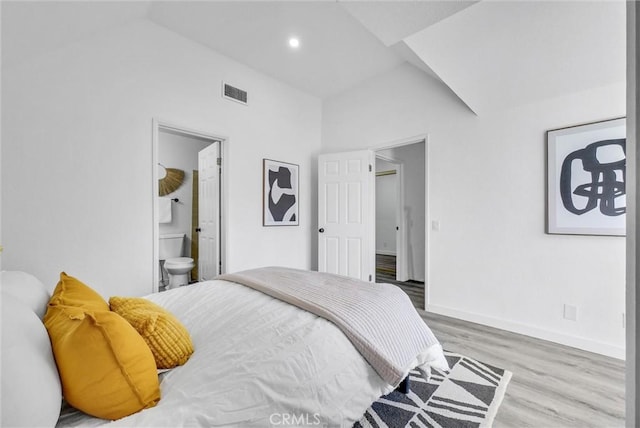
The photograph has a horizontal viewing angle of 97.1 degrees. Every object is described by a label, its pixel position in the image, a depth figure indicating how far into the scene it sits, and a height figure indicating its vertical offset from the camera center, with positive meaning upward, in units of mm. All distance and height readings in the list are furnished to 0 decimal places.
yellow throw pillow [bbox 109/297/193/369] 1023 -454
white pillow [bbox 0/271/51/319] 1111 -323
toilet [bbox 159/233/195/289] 3695 -629
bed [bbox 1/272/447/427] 701 -530
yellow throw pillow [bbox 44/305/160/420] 798 -450
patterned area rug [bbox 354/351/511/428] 1512 -1100
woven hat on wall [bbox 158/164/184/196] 4496 +529
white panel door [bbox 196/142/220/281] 3381 +13
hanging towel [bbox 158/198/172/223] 4312 +59
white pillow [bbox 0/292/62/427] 609 -388
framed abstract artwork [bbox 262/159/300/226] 3680 +276
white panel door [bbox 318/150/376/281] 3748 +5
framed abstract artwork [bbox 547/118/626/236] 2213 +300
